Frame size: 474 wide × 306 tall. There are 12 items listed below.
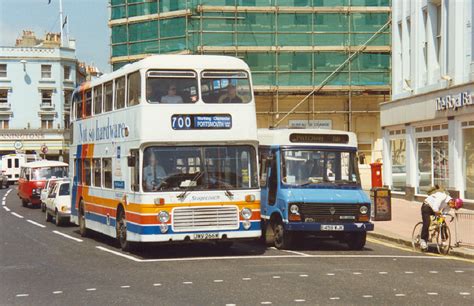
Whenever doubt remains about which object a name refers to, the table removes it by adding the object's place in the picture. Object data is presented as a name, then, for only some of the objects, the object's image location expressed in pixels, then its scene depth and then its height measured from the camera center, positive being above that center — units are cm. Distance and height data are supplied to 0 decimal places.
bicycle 1762 -153
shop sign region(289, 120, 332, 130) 4922 +278
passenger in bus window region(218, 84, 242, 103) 1670 +154
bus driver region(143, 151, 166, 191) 1598 -6
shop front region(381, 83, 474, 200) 2939 +100
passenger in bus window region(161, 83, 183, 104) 1641 +151
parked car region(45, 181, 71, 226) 2622 -110
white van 6925 +82
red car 3716 -21
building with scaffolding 4866 +733
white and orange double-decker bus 1598 +37
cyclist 1775 -92
